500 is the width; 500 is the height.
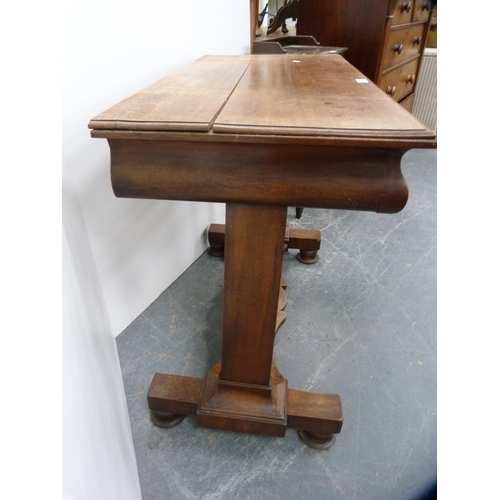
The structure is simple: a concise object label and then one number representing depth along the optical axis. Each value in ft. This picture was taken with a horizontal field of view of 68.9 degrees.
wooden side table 1.57
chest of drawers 5.49
